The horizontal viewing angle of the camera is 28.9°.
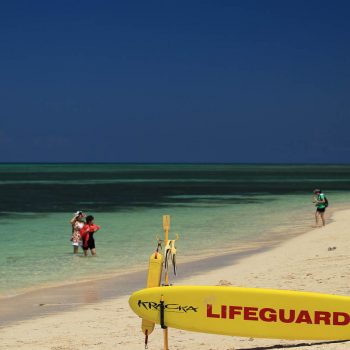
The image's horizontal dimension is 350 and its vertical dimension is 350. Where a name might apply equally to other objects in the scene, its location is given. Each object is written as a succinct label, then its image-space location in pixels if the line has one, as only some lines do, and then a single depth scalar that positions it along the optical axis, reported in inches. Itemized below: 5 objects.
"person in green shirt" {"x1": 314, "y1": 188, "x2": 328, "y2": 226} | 1282.0
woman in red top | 935.0
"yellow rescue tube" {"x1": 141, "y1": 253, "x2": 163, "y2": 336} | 365.1
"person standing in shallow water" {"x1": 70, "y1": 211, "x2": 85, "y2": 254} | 944.3
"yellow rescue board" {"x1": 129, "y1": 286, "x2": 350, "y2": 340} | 362.6
